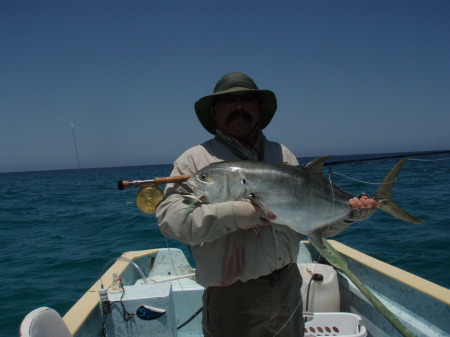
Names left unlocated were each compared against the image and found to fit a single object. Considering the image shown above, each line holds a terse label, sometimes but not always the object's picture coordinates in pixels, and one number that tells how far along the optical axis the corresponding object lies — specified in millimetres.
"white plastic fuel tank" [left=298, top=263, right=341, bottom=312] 4262
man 2334
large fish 2434
